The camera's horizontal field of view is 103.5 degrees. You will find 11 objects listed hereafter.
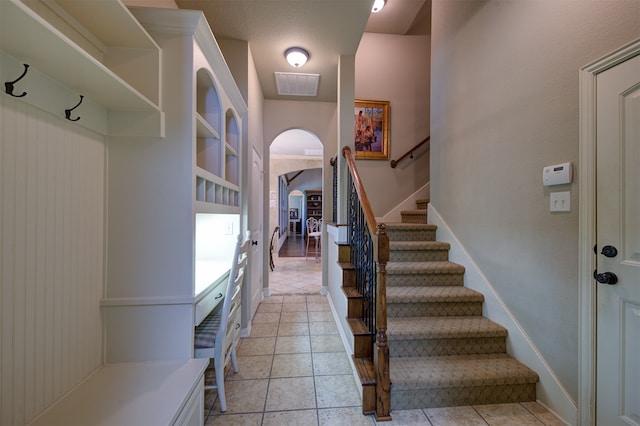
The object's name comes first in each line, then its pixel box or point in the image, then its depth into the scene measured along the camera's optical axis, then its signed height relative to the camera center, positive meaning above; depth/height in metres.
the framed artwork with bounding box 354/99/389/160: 3.85 +1.27
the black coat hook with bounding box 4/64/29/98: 0.89 +0.45
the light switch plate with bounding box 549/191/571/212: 1.51 +0.08
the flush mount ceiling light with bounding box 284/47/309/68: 2.76 +1.74
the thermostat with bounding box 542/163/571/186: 1.50 +0.25
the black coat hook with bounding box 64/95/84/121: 1.12 +0.44
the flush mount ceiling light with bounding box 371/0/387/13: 3.38 +2.86
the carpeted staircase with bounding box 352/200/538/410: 1.66 -0.99
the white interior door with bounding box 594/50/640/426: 1.24 -0.16
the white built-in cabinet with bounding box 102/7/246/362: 1.43 -0.05
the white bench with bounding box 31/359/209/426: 1.04 -0.86
